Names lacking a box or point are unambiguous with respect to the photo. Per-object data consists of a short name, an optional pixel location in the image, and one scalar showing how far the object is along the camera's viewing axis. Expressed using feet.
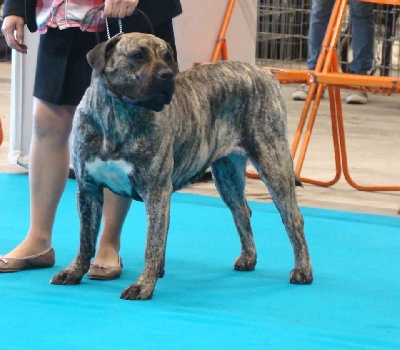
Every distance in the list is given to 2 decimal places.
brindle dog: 12.43
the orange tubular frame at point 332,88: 21.05
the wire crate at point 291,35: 41.27
